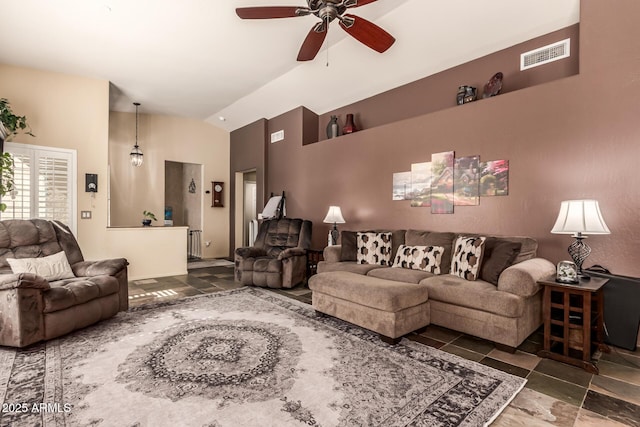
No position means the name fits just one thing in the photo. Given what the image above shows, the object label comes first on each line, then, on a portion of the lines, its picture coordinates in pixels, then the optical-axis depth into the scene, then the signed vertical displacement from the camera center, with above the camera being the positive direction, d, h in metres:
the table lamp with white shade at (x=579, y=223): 2.50 -0.08
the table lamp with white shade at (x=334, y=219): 4.99 -0.13
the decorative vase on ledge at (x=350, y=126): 5.39 +1.43
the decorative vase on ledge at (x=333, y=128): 5.68 +1.47
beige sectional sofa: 2.63 -0.73
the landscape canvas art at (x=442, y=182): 3.99 +0.37
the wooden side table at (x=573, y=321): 2.37 -0.87
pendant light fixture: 6.52 +1.05
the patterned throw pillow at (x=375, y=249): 4.15 -0.50
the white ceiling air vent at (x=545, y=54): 3.32 +1.71
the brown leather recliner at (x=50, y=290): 2.60 -0.74
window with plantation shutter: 4.54 +0.34
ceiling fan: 2.40 +1.56
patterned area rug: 1.76 -1.14
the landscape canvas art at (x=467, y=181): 3.75 +0.37
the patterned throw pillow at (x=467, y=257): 3.15 -0.46
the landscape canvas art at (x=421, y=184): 4.23 +0.36
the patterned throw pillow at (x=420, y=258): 3.53 -0.54
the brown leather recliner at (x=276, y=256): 4.79 -0.74
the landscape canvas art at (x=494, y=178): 3.51 +0.38
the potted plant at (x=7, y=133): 4.00 +1.00
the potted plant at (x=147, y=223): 5.84 -0.27
